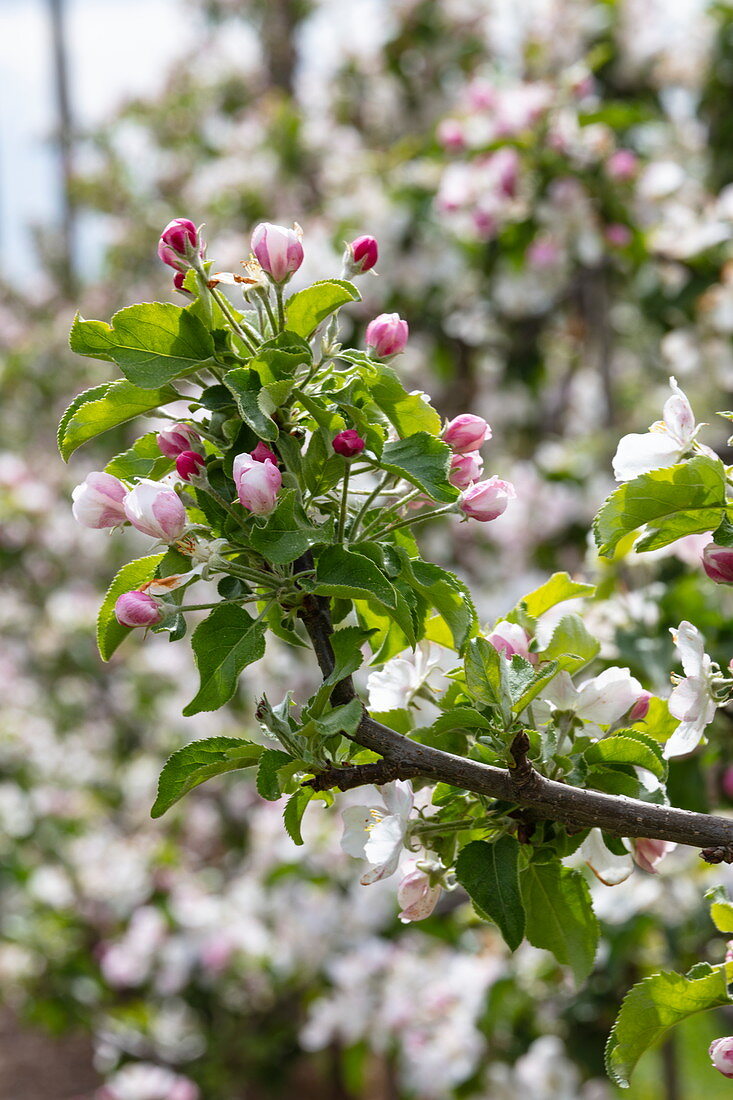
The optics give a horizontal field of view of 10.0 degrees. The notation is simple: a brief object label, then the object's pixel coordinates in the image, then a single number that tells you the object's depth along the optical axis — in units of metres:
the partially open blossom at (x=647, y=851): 1.13
